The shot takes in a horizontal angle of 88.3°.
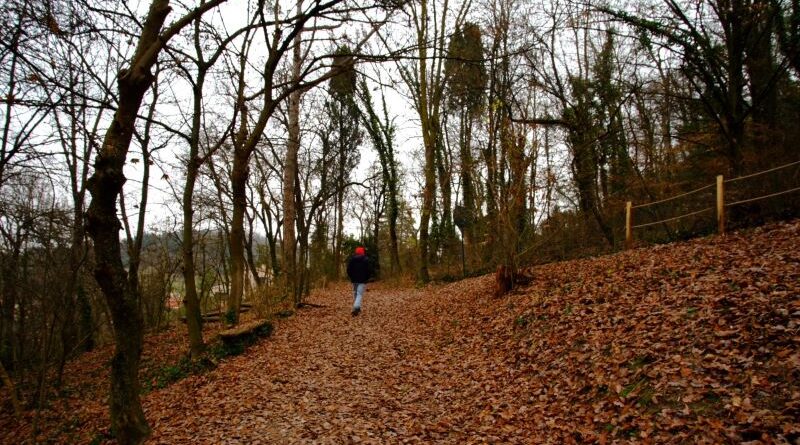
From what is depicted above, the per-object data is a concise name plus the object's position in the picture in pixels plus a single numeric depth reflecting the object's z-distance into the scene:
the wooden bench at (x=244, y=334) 8.41
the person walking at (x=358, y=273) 11.03
